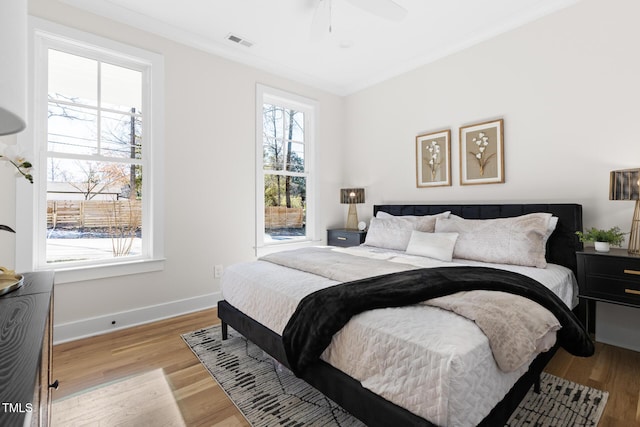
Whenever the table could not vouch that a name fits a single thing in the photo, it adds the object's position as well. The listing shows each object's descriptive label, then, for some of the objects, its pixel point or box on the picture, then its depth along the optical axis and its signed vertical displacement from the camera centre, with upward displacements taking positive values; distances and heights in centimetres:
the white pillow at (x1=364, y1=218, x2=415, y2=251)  324 -20
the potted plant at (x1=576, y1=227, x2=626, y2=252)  232 -18
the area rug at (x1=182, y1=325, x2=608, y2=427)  165 -107
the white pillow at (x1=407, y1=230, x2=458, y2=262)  273 -27
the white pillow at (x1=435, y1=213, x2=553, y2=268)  245 -21
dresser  48 -29
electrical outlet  348 -62
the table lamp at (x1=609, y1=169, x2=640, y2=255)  217 +16
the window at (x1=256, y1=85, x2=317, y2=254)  388 +64
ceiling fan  234 +158
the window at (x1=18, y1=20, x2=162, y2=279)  259 +57
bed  111 -68
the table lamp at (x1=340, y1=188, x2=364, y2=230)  432 +20
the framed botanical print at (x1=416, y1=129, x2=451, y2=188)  356 +65
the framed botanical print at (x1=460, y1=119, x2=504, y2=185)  316 +64
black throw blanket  148 -42
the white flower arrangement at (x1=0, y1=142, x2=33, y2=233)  127 +23
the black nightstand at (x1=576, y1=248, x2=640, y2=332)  212 -44
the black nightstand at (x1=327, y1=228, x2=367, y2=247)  402 -30
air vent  326 +185
